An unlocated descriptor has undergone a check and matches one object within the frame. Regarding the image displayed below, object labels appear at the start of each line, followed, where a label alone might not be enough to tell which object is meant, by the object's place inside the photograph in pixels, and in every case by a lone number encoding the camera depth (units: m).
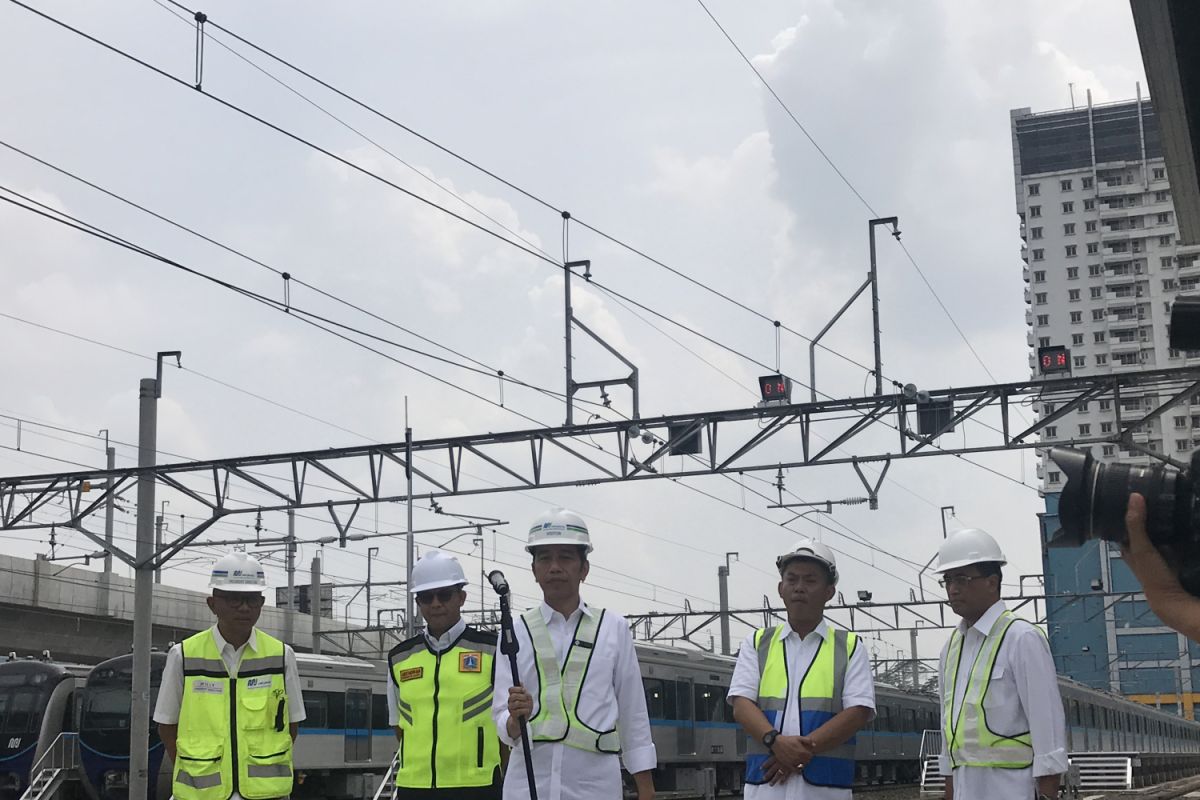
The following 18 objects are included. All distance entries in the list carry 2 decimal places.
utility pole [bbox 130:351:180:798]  21.55
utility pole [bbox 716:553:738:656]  48.72
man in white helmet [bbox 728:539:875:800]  5.89
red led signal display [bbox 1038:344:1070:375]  22.97
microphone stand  5.41
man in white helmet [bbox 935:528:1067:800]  5.79
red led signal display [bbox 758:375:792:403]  23.66
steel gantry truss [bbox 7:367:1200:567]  22.56
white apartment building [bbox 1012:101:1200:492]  115.38
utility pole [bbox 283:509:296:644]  48.47
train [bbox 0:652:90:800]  25.86
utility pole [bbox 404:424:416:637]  25.98
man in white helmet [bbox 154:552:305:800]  6.39
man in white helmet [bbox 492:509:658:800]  5.55
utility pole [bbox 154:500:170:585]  42.59
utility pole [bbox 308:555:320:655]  47.66
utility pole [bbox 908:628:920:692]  58.54
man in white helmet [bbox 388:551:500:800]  6.24
